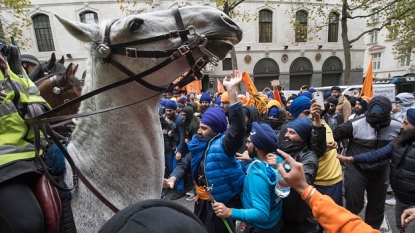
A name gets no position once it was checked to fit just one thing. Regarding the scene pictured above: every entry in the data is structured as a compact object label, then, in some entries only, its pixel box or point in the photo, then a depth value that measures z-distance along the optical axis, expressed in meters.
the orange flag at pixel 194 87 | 13.63
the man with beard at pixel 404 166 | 2.73
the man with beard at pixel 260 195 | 2.18
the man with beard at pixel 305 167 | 2.40
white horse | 1.48
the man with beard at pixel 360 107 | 6.00
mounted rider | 1.23
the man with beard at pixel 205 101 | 7.14
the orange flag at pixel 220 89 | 10.08
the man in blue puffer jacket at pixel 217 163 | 2.38
